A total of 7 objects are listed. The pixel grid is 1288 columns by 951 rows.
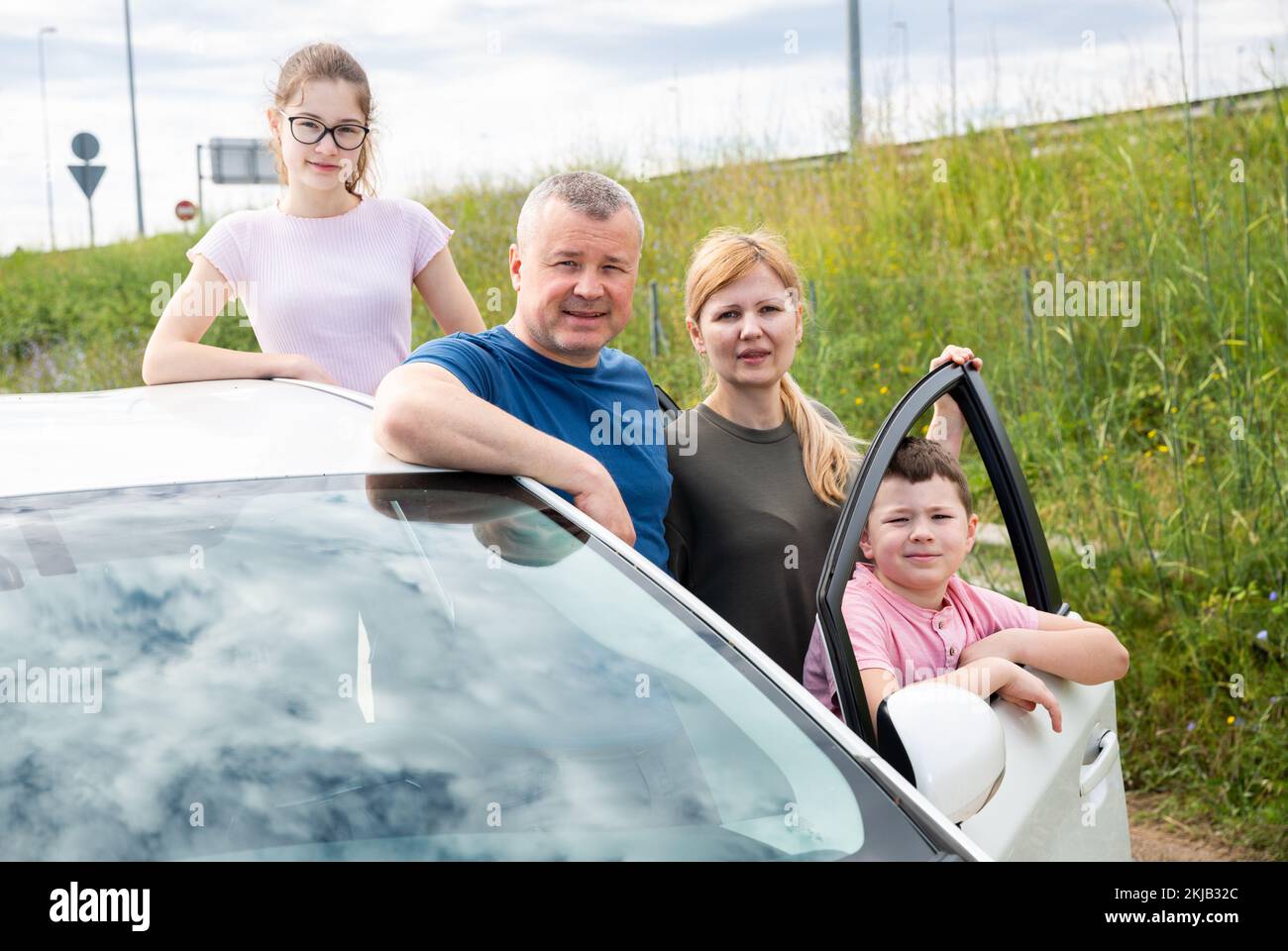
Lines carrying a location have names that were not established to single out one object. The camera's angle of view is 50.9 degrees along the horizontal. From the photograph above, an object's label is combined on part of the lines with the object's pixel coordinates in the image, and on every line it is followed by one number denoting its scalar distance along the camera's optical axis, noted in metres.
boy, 2.58
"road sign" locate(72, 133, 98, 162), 17.55
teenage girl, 3.28
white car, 1.61
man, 2.60
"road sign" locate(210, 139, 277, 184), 24.05
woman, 2.86
